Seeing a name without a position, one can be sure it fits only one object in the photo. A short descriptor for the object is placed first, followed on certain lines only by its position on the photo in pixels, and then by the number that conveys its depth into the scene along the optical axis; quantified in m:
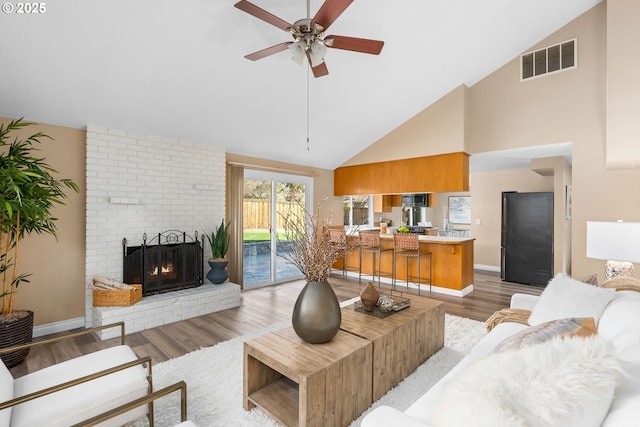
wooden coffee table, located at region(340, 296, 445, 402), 2.14
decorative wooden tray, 2.54
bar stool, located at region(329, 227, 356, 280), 5.93
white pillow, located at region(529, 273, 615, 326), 1.88
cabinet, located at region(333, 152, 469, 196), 5.14
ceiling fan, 2.08
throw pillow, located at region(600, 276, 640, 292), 2.16
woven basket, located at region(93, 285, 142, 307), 3.46
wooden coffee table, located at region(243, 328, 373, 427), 1.69
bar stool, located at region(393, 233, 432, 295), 5.07
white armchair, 1.41
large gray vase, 1.98
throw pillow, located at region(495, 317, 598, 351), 1.22
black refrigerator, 5.59
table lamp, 2.34
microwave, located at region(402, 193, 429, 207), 7.14
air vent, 4.36
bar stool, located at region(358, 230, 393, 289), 5.68
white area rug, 1.98
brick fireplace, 3.64
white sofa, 0.85
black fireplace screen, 3.91
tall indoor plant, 2.55
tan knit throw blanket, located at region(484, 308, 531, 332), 2.41
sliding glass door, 5.49
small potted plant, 4.38
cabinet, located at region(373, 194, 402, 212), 7.41
